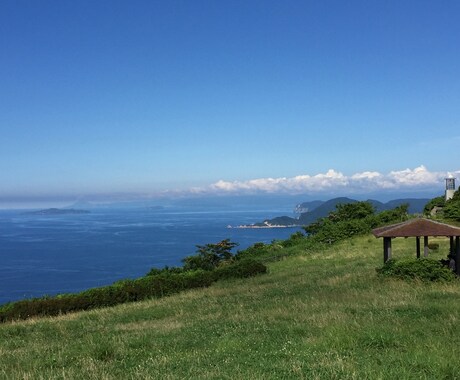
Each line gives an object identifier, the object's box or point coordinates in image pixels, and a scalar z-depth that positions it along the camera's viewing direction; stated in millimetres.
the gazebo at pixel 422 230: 19078
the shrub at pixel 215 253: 47250
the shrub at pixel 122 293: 20341
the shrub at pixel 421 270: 17328
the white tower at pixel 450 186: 63681
